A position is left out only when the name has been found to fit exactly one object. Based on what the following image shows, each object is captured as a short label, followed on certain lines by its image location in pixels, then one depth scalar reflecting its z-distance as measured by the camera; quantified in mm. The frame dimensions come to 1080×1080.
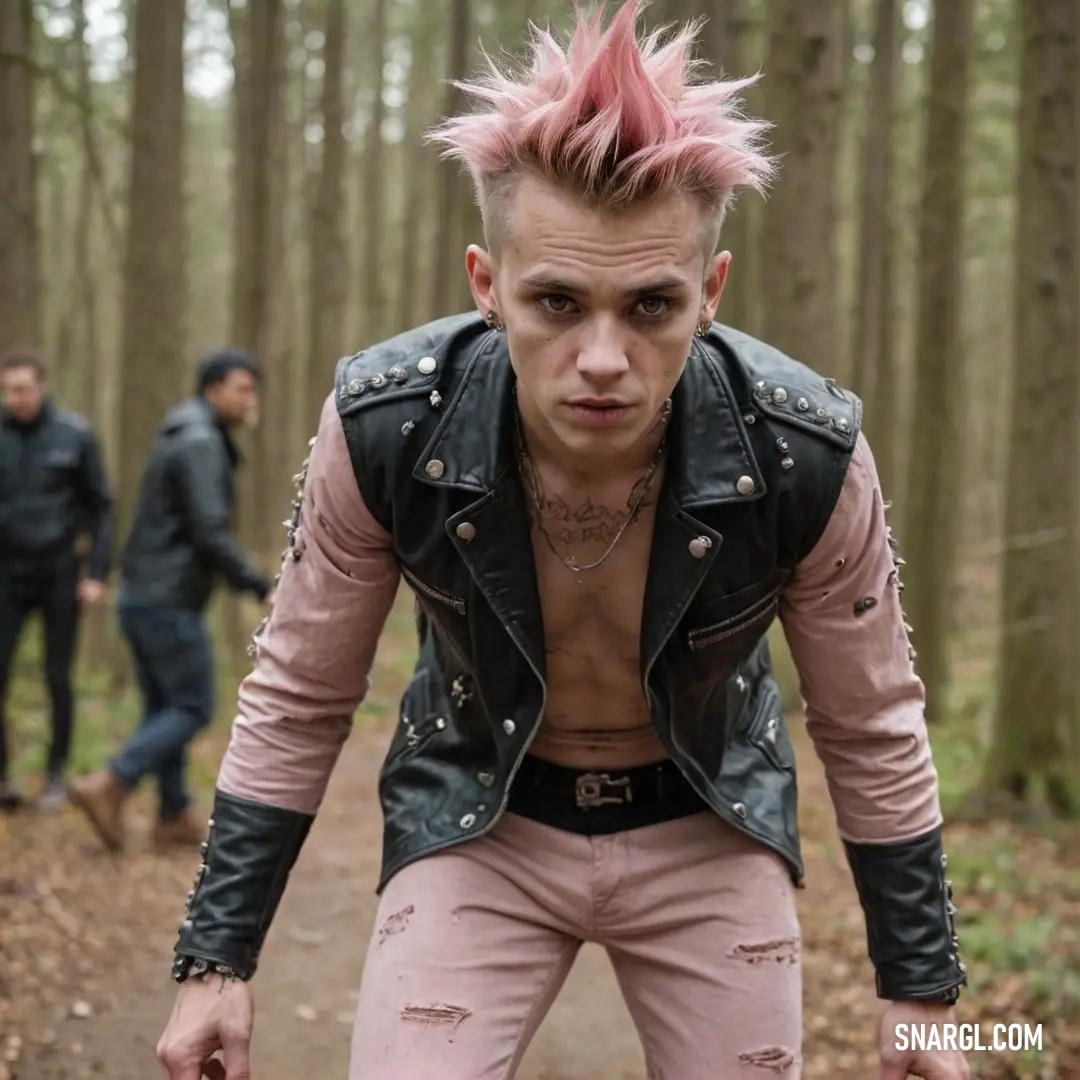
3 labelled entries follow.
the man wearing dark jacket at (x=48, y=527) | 7160
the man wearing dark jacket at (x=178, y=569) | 6312
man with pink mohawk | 2197
